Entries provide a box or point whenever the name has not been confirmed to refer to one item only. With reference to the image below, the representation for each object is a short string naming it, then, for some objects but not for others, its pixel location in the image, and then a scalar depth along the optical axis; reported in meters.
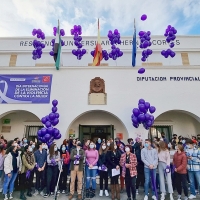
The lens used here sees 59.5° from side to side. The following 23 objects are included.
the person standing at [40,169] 5.59
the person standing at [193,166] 5.27
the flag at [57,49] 9.91
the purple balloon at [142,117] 8.15
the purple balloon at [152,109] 8.51
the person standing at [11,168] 5.06
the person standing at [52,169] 5.48
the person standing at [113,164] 5.12
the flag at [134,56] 9.84
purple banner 9.51
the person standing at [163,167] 5.08
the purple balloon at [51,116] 8.54
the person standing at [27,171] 5.22
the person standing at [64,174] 5.79
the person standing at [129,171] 4.93
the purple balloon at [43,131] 7.81
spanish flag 10.74
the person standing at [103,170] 5.45
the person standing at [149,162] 5.18
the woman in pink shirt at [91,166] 5.44
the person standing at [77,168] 5.20
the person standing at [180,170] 5.08
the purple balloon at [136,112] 8.41
